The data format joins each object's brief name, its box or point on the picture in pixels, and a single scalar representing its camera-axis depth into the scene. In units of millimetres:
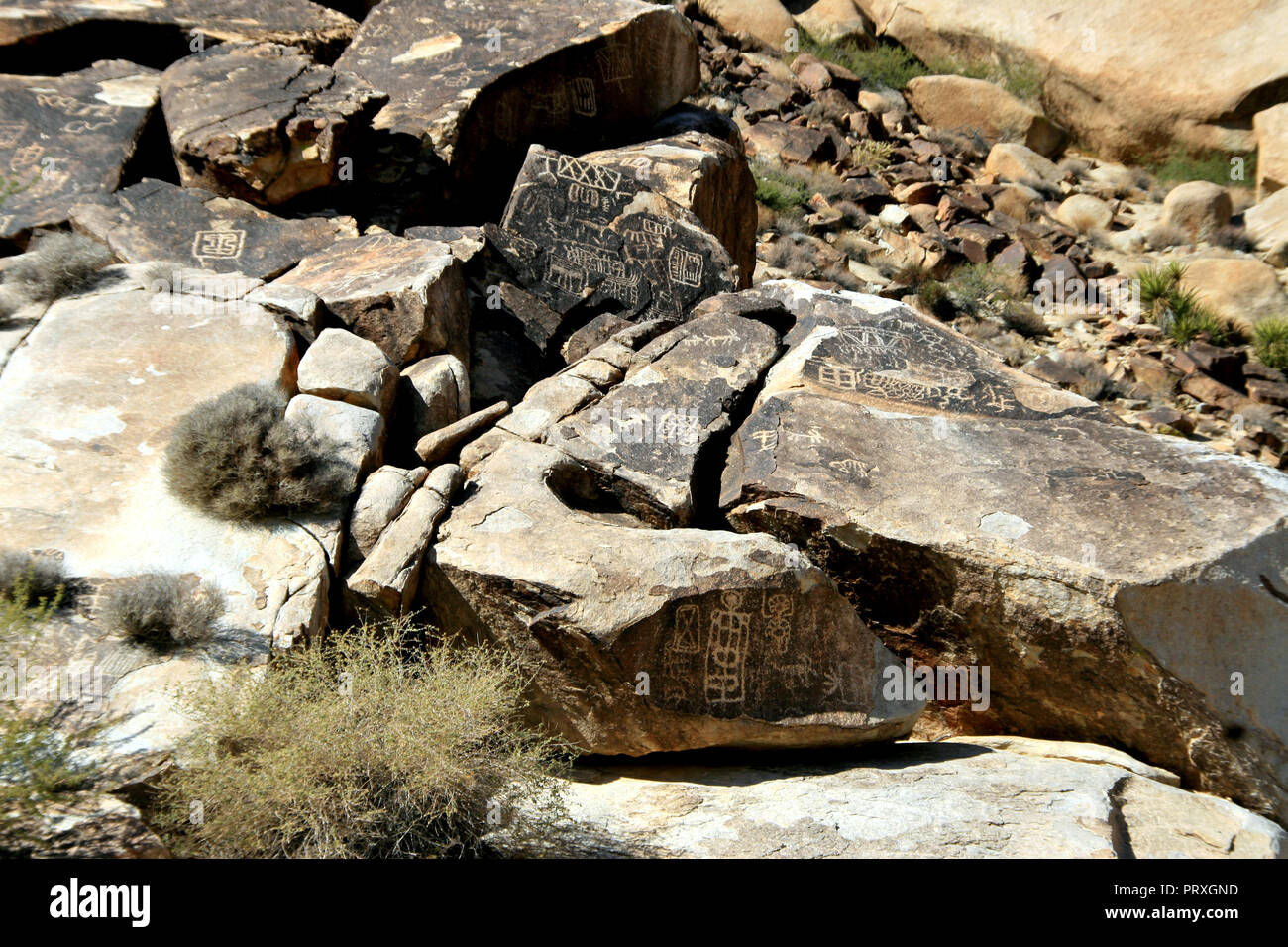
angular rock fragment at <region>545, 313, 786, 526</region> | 4652
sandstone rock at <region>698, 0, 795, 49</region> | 15219
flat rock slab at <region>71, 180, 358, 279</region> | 5953
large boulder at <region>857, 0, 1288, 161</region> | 13828
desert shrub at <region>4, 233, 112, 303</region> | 5105
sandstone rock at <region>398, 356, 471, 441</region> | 5055
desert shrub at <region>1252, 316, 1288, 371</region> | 9969
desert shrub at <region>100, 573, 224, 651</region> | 3607
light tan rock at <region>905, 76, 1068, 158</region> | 14602
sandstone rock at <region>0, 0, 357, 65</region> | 7461
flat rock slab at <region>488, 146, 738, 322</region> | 6633
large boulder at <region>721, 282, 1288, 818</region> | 3982
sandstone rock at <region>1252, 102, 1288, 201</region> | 13258
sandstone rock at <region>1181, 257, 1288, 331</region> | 10727
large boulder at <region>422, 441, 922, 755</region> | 3834
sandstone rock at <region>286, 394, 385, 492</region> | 4402
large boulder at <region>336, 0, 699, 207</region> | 7672
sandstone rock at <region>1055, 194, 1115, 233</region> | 12695
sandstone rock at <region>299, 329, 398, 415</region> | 4715
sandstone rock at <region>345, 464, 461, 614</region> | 3938
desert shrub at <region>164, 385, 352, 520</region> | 4098
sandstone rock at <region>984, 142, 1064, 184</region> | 13609
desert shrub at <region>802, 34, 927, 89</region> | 15594
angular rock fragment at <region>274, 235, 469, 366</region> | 5375
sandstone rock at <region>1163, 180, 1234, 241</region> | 12422
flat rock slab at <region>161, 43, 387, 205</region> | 6375
